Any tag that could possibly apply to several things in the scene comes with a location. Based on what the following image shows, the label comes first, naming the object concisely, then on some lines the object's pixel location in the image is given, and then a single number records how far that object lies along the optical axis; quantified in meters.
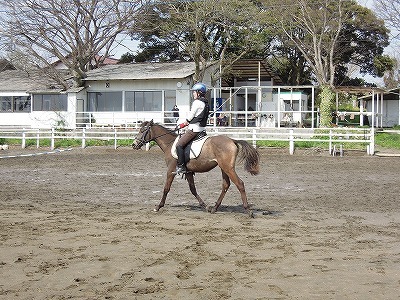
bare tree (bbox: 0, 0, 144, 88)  40.41
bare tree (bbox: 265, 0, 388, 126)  42.78
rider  10.83
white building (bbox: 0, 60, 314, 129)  39.44
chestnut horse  10.53
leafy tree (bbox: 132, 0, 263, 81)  40.84
